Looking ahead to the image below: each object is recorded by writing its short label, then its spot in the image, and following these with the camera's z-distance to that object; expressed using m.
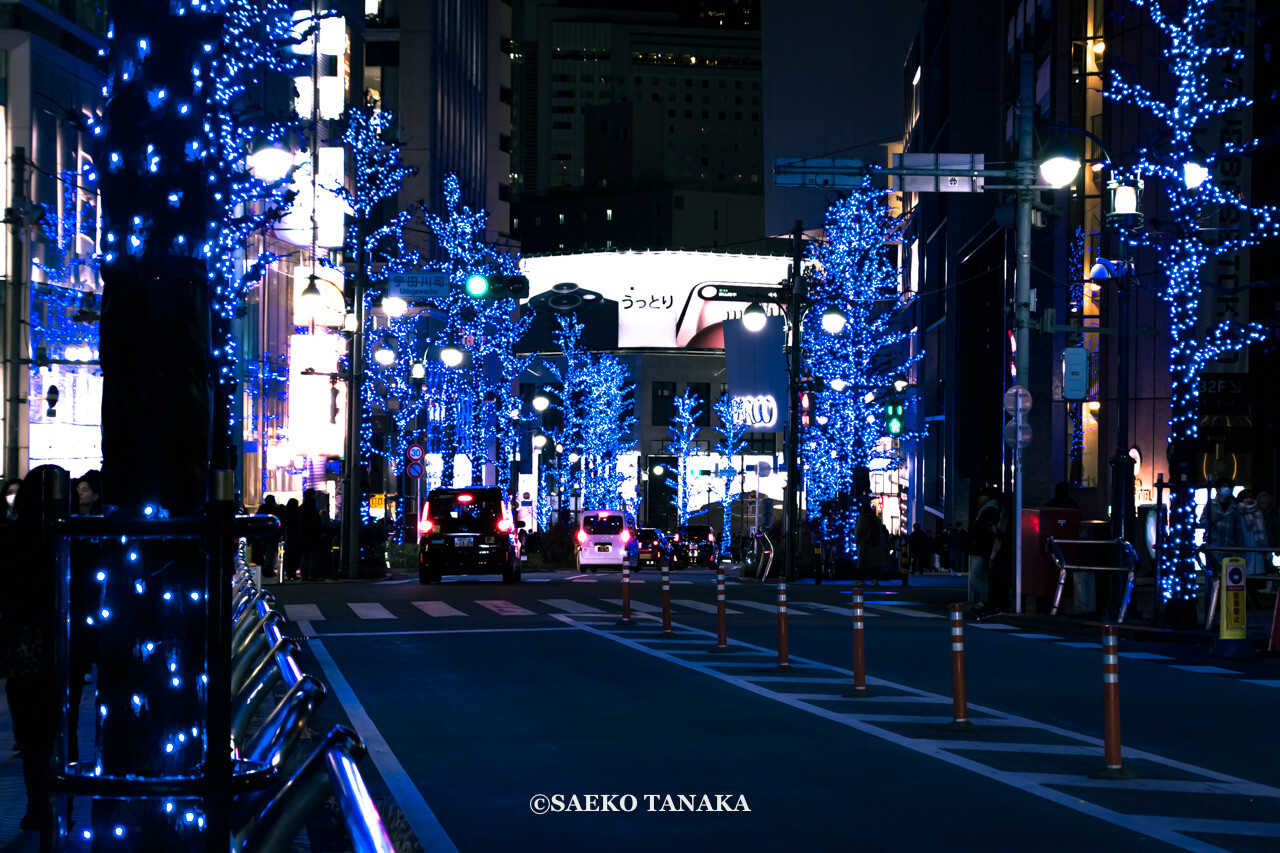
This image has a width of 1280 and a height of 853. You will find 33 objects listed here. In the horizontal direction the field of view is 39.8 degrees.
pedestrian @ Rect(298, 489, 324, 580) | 40.81
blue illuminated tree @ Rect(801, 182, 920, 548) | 56.94
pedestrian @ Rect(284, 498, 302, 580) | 40.86
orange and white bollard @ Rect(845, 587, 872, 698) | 15.55
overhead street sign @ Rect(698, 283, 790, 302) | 42.06
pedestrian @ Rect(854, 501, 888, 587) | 39.69
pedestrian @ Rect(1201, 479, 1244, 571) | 26.98
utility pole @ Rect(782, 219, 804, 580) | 44.12
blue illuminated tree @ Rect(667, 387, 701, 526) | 110.06
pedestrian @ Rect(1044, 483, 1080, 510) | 28.27
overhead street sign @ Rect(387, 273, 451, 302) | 37.97
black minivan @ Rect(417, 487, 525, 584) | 39.16
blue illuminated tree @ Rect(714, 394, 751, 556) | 99.45
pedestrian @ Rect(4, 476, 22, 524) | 18.62
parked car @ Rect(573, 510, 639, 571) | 53.62
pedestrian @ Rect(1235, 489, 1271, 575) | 27.19
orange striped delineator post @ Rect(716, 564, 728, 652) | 20.28
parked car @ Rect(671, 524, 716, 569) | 73.69
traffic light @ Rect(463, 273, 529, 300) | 33.62
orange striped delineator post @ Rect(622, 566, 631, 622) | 25.17
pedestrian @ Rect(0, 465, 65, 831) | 8.84
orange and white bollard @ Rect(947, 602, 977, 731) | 13.46
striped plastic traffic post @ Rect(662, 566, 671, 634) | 22.93
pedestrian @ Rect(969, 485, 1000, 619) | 28.30
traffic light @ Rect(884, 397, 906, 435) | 51.31
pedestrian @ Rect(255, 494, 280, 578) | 36.23
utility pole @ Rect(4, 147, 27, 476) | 31.50
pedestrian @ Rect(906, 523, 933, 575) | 57.94
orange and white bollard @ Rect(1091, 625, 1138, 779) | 11.38
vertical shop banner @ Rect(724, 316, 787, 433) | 65.38
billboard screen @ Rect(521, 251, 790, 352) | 136.50
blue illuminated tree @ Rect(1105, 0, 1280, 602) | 25.02
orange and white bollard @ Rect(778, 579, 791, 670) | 18.33
